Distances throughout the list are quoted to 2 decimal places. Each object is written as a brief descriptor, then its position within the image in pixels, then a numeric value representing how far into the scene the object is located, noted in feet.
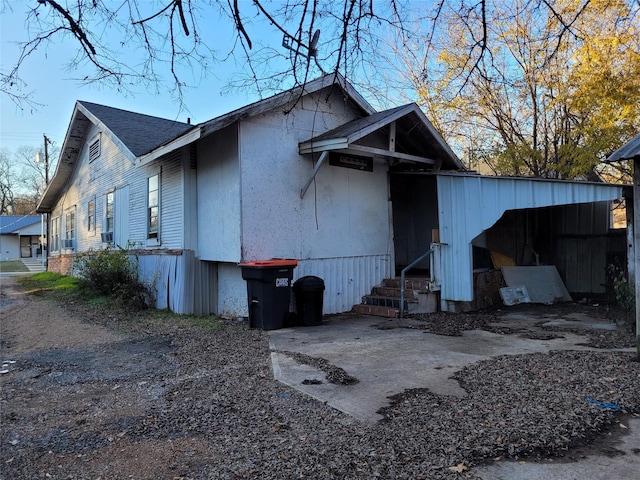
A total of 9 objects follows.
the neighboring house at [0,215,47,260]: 131.03
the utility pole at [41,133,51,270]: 81.66
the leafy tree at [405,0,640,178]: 32.55
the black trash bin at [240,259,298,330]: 24.97
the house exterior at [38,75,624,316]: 27.32
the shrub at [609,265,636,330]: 21.61
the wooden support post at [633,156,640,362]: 16.08
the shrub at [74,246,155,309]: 34.14
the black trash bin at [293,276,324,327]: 26.73
